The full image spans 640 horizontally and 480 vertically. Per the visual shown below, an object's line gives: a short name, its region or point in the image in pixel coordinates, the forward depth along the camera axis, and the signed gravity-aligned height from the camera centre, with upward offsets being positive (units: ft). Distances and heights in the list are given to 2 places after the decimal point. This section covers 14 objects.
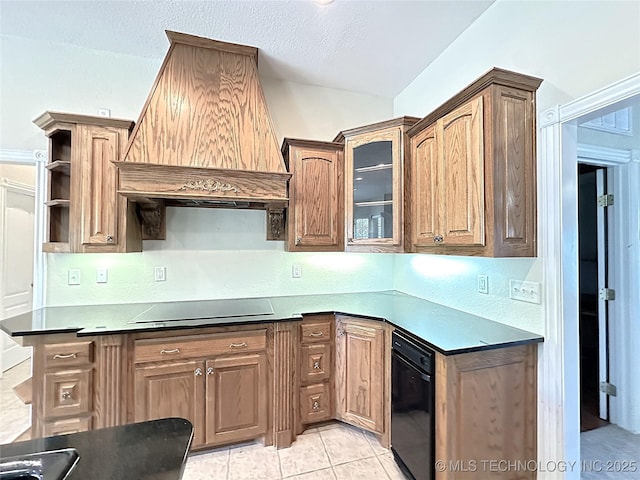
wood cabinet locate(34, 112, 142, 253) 6.79 +1.37
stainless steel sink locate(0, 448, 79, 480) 2.23 -1.73
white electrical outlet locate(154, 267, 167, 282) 8.23 -0.85
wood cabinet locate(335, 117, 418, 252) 7.70 +1.61
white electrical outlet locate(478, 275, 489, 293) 6.67 -0.91
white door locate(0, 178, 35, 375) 10.93 -0.53
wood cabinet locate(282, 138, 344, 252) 8.15 +1.34
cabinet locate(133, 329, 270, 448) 6.29 -3.07
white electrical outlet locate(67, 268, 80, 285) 7.65 -0.84
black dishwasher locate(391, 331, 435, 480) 5.22 -3.13
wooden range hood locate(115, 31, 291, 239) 6.42 +2.49
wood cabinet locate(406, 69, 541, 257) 5.13 +1.38
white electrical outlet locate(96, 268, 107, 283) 7.81 -0.83
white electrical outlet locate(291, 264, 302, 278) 9.25 -0.86
